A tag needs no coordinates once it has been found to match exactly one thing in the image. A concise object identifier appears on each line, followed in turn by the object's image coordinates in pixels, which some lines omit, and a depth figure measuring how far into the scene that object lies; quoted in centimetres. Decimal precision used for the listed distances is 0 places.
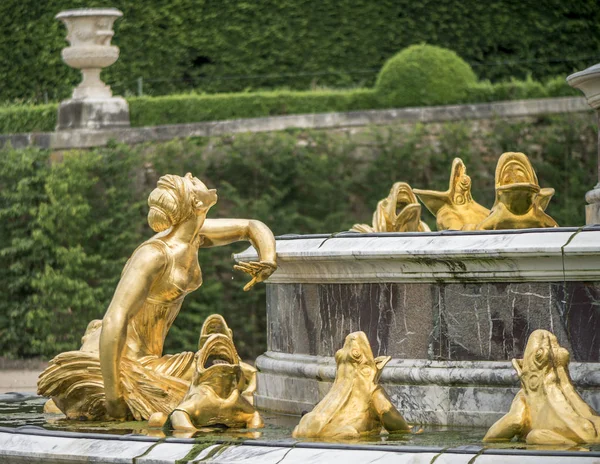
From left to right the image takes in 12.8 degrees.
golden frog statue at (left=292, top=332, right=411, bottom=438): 971
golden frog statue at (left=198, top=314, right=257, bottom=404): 1118
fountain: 943
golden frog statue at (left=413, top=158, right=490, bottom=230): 1347
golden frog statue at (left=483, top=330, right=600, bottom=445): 920
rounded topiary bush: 3221
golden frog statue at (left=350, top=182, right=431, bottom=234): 1319
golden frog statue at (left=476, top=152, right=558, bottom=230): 1211
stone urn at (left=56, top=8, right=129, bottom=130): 3176
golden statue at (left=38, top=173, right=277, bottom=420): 1101
